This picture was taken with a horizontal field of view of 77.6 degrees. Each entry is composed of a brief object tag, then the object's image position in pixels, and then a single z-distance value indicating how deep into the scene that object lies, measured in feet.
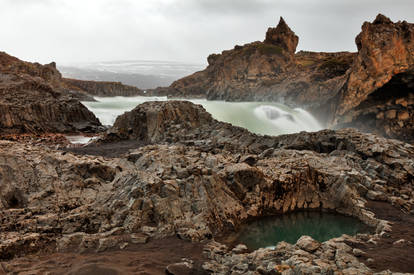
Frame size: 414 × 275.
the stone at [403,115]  77.98
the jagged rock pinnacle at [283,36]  239.71
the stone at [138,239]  27.45
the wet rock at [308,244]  24.17
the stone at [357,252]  23.81
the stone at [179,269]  21.60
